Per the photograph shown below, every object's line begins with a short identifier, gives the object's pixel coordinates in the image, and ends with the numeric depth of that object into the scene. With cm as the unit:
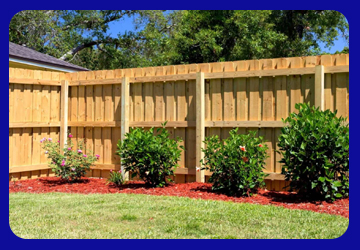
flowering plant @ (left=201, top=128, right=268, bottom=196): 627
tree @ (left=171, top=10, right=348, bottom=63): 1457
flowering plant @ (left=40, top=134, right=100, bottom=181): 818
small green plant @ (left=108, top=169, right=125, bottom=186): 774
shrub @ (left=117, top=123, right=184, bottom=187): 703
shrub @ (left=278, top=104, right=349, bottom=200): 567
